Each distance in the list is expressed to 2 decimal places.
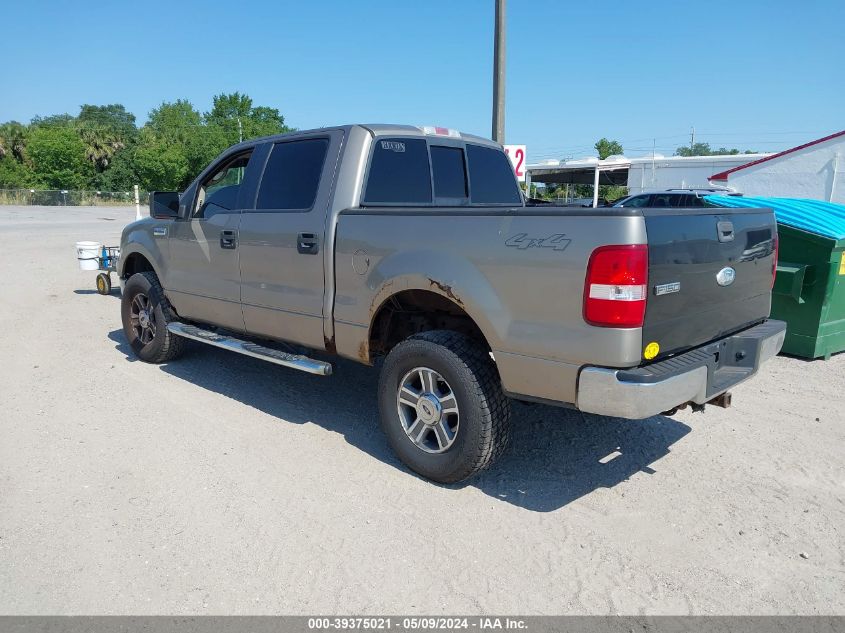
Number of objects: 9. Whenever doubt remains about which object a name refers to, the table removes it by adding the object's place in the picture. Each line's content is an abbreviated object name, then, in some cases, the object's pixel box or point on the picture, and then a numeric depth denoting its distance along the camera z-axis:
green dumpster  6.43
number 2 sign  10.80
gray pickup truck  3.10
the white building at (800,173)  21.88
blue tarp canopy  6.50
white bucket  10.45
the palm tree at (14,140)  60.47
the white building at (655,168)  27.74
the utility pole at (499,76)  10.97
